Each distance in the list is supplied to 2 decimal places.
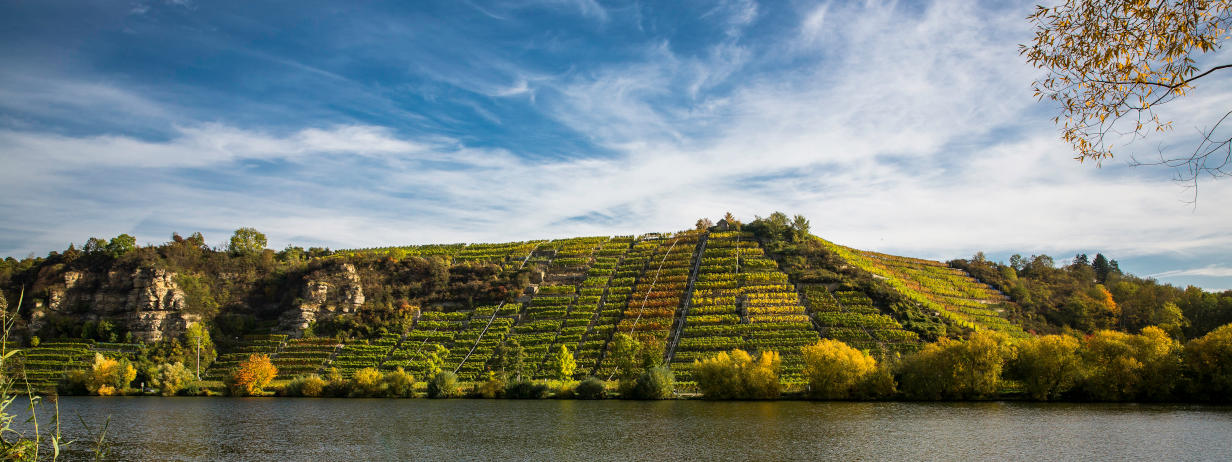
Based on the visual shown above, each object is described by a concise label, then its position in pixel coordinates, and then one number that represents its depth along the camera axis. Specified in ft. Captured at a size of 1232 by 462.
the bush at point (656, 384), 223.92
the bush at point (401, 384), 253.44
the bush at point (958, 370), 204.03
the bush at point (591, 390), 234.38
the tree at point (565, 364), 248.54
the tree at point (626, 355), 240.12
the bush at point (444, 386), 247.29
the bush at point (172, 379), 268.82
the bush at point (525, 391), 244.22
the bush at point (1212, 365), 185.68
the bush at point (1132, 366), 193.36
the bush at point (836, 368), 211.61
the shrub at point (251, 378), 265.54
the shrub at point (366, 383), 256.52
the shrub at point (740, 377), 216.95
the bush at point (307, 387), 260.21
